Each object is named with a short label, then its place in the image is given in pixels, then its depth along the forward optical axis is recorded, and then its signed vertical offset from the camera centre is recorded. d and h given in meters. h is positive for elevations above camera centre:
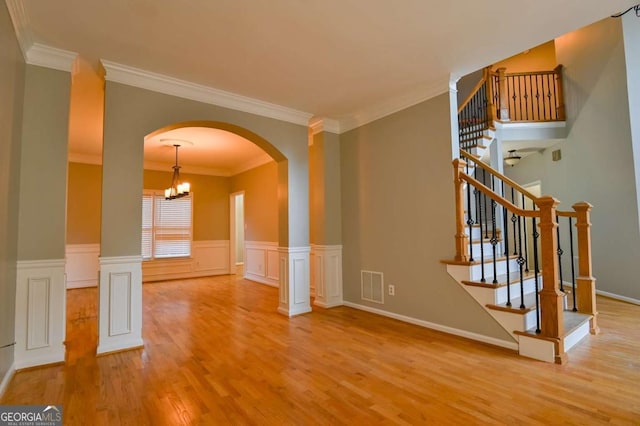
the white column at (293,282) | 4.33 -0.73
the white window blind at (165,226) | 7.45 +0.12
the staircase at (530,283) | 2.72 -0.58
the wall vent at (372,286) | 4.33 -0.81
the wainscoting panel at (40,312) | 2.70 -0.68
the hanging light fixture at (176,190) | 6.41 +0.82
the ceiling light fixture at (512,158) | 6.56 +1.37
